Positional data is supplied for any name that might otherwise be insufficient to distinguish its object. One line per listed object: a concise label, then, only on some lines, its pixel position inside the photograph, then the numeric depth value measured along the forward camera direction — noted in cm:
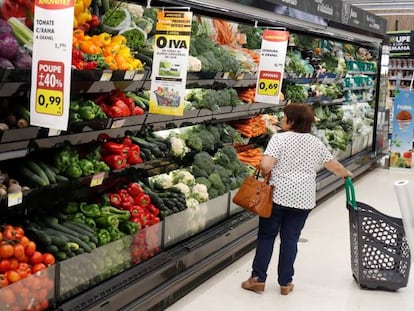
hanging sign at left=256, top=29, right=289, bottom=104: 634
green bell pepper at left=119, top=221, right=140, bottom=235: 422
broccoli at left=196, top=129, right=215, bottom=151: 585
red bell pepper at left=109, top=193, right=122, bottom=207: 439
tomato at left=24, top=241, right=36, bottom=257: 341
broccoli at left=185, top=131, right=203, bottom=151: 562
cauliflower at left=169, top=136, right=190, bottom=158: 524
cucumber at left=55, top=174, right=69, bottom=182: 377
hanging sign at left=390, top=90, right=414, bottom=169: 1121
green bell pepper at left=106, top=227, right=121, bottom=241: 405
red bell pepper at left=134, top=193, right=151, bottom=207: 458
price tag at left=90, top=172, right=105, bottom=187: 402
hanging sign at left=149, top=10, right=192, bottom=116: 435
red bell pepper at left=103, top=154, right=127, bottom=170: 433
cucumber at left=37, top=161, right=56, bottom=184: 370
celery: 346
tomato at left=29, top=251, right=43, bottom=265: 341
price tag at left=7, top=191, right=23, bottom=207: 328
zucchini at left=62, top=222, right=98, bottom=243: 384
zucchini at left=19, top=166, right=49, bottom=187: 359
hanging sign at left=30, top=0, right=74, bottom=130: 294
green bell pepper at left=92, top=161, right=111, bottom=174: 409
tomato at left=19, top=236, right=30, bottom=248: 340
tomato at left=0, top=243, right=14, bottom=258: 324
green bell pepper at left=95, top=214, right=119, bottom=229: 409
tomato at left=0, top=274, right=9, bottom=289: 313
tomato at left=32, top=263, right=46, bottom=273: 335
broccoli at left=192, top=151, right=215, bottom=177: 566
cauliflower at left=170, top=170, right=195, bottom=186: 533
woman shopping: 457
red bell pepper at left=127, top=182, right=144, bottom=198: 462
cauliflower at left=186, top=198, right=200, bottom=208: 507
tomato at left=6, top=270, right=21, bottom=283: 319
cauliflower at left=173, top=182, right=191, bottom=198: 513
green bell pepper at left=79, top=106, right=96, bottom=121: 394
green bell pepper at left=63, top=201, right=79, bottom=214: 407
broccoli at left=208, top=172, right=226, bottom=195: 564
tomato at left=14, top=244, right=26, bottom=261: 332
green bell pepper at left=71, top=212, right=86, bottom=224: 401
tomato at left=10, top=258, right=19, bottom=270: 326
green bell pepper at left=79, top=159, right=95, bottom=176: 397
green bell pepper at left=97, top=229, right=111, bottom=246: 394
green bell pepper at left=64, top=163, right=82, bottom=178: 386
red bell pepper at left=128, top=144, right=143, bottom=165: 455
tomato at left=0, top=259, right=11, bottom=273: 321
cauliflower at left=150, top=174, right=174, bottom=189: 509
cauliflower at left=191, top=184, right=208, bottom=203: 529
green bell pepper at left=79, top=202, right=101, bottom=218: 412
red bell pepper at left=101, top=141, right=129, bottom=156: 438
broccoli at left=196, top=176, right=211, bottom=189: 550
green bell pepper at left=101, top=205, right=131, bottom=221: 419
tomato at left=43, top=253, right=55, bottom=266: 344
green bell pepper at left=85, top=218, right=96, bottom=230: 402
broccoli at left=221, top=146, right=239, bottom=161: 628
